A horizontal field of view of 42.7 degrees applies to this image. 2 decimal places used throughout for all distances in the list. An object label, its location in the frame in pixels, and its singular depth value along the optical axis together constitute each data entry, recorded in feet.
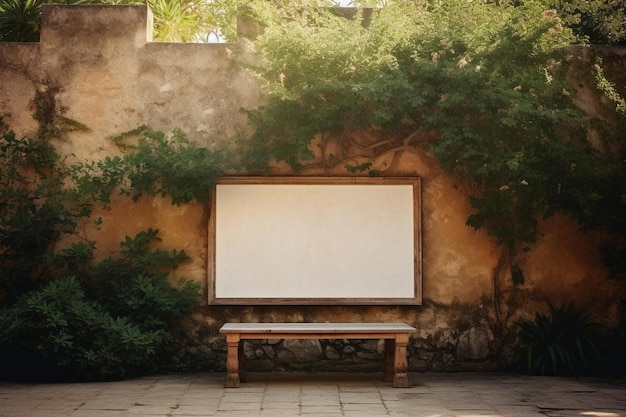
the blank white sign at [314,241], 26.68
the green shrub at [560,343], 25.59
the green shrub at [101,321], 23.34
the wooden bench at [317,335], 22.68
